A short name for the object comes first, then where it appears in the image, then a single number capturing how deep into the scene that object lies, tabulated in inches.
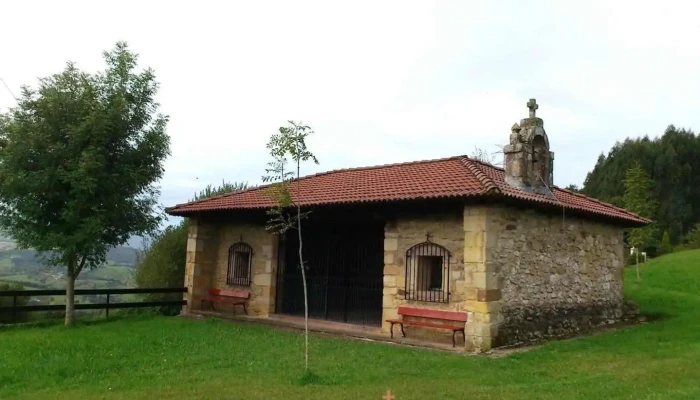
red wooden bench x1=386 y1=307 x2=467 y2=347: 378.9
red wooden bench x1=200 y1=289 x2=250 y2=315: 540.1
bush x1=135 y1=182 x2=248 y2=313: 690.2
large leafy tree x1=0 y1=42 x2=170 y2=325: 439.8
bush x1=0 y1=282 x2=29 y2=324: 501.7
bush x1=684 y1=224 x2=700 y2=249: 1165.7
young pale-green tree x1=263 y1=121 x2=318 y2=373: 297.1
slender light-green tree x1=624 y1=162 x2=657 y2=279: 958.4
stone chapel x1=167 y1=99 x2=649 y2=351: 384.8
